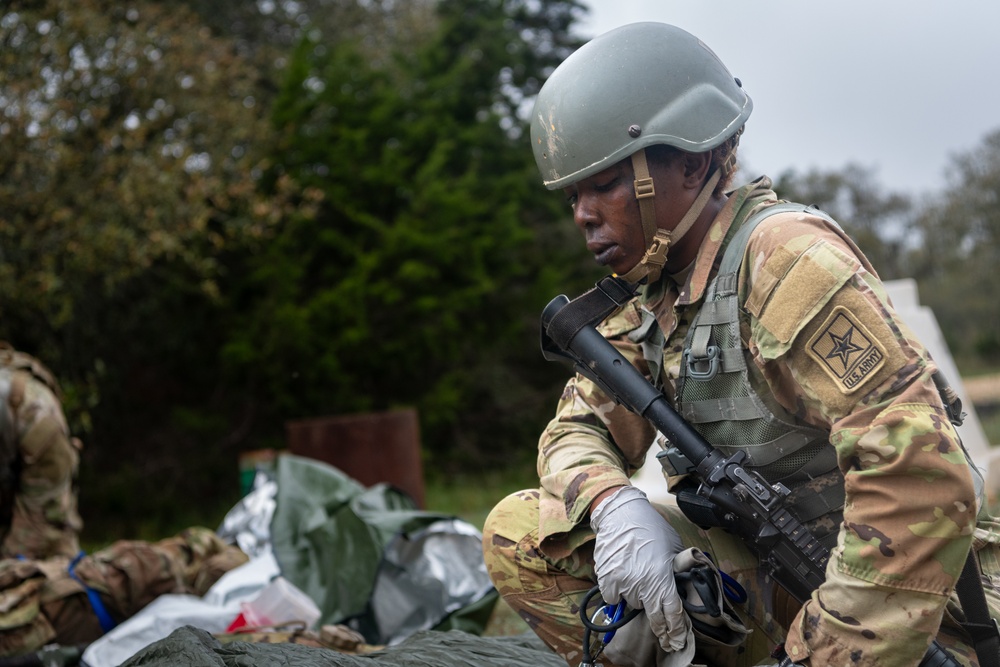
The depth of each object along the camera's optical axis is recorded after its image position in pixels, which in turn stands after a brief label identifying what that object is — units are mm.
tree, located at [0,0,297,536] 7547
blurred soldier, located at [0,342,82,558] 4535
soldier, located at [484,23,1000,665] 1914
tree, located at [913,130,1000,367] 20562
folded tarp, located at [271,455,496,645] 3979
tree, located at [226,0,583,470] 8945
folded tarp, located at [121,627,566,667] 2521
